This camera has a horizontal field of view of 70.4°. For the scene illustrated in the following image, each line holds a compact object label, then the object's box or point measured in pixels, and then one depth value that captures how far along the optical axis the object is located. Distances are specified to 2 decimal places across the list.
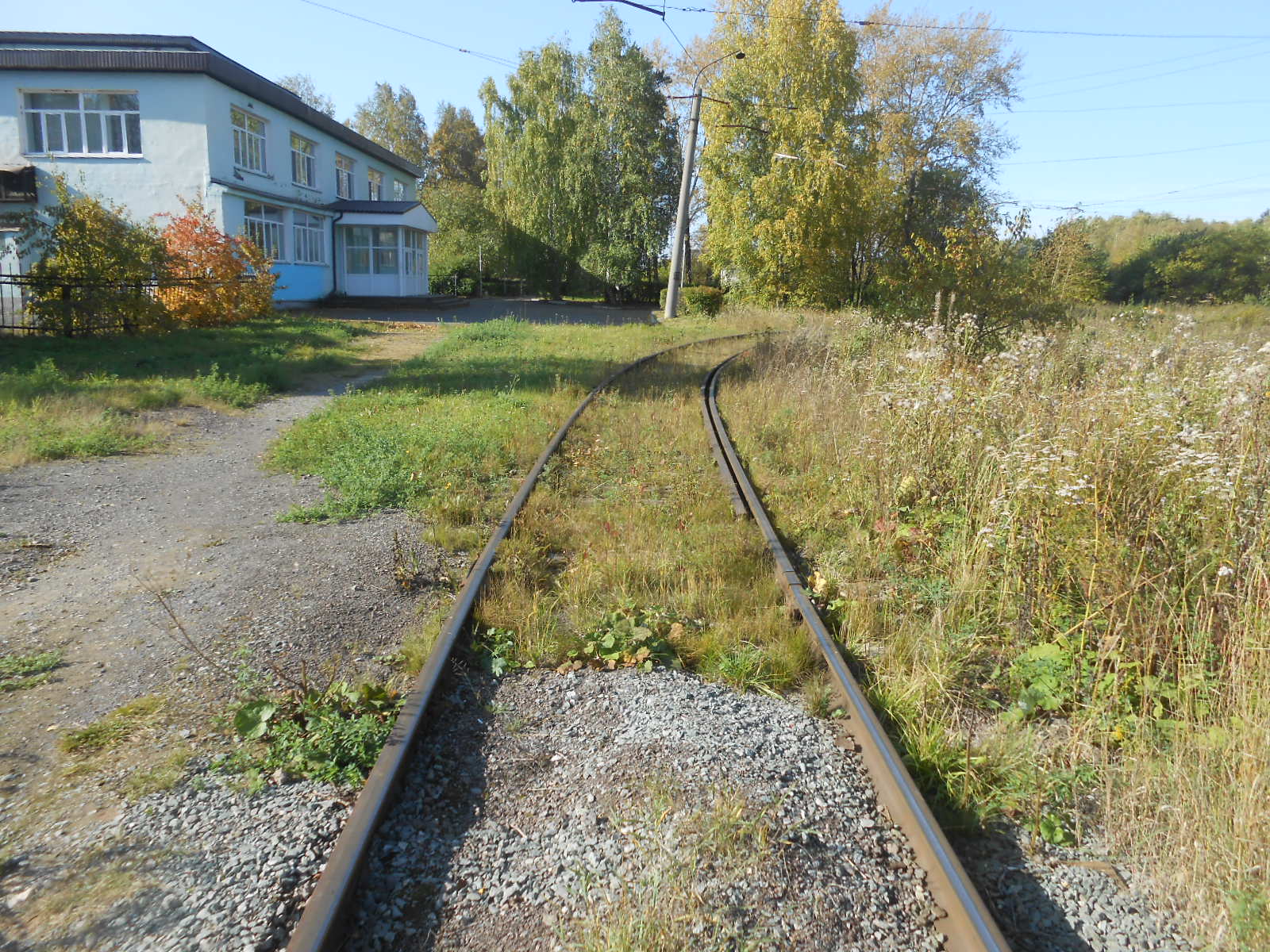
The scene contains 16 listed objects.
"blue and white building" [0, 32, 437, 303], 24.44
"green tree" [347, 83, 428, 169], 71.69
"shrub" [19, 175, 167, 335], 16.75
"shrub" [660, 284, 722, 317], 34.25
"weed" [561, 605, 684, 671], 4.44
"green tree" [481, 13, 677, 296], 44.81
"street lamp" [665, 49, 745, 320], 26.98
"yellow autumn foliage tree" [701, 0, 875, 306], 34.03
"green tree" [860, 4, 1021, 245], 45.97
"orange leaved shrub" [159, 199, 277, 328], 20.31
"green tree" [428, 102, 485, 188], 70.94
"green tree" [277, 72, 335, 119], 71.88
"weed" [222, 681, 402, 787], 3.40
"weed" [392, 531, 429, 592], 5.39
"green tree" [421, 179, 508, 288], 48.44
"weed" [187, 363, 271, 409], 11.91
